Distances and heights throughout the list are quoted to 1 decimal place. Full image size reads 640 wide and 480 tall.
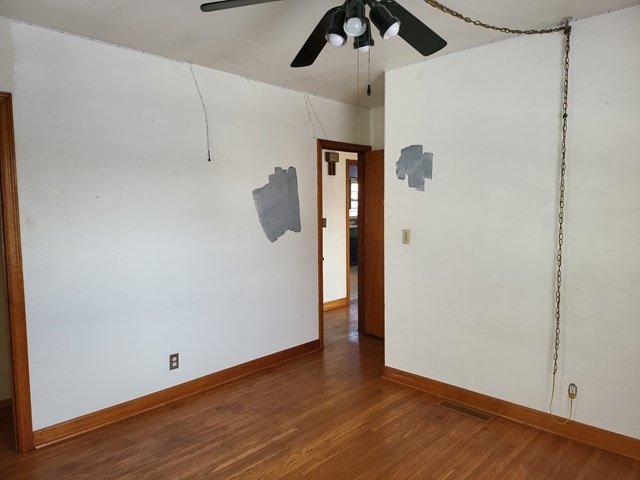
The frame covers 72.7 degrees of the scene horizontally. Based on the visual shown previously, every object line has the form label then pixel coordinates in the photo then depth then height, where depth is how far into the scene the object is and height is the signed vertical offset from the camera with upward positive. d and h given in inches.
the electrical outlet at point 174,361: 123.0 -44.1
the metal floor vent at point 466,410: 112.1 -55.1
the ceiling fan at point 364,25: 64.0 +28.0
